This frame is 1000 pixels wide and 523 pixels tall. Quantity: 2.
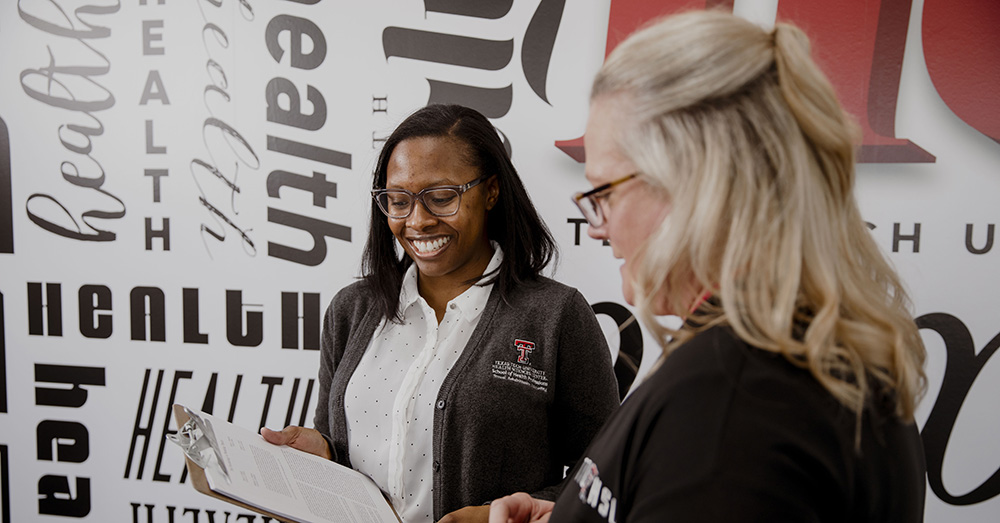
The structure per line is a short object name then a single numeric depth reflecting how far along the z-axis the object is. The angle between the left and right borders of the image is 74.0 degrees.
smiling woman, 1.38
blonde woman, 0.56
